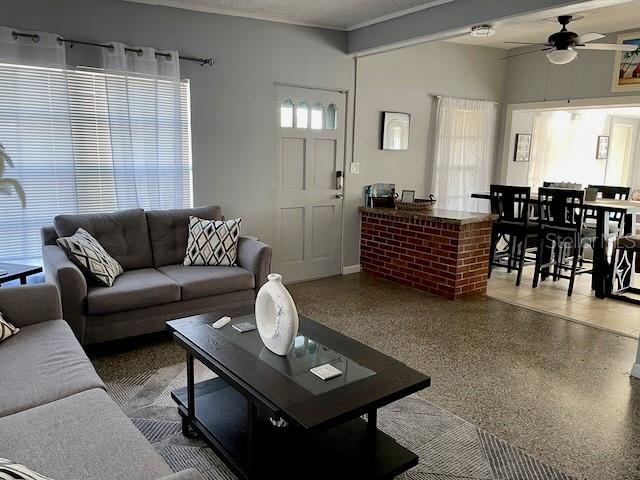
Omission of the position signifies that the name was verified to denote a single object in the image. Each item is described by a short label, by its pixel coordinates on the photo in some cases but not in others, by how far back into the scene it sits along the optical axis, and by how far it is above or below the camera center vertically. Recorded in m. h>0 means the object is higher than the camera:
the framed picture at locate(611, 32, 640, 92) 5.23 +0.99
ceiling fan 4.00 +0.95
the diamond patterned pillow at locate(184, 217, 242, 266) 3.76 -0.70
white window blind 3.52 +0.04
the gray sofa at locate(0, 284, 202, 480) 1.40 -0.88
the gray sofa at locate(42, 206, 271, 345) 3.00 -0.86
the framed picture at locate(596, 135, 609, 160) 8.71 +0.23
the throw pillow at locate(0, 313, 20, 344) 2.22 -0.82
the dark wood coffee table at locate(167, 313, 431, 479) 1.71 -0.85
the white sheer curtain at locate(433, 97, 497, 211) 5.94 +0.09
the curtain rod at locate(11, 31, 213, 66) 3.43 +0.77
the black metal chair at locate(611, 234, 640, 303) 4.52 -1.03
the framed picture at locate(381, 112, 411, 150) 5.41 +0.28
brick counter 4.54 -0.88
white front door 4.82 -0.26
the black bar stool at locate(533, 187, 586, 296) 4.71 -0.63
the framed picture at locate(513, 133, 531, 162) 6.72 +0.16
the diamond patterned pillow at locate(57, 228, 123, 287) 3.12 -0.68
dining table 4.64 -0.74
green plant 3.42 -0.25
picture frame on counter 5.07 -0.40
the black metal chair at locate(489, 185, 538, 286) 5.01 -0.63
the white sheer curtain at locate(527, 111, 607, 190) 7.25 +0.19
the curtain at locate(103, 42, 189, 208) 3.81 +0.21
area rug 2.10 -1.31
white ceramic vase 1.99 -0.67
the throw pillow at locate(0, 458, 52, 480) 0.92 -0.62
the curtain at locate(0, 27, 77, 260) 3.44 +0.09
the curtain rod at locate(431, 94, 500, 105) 5.79 +0.73
